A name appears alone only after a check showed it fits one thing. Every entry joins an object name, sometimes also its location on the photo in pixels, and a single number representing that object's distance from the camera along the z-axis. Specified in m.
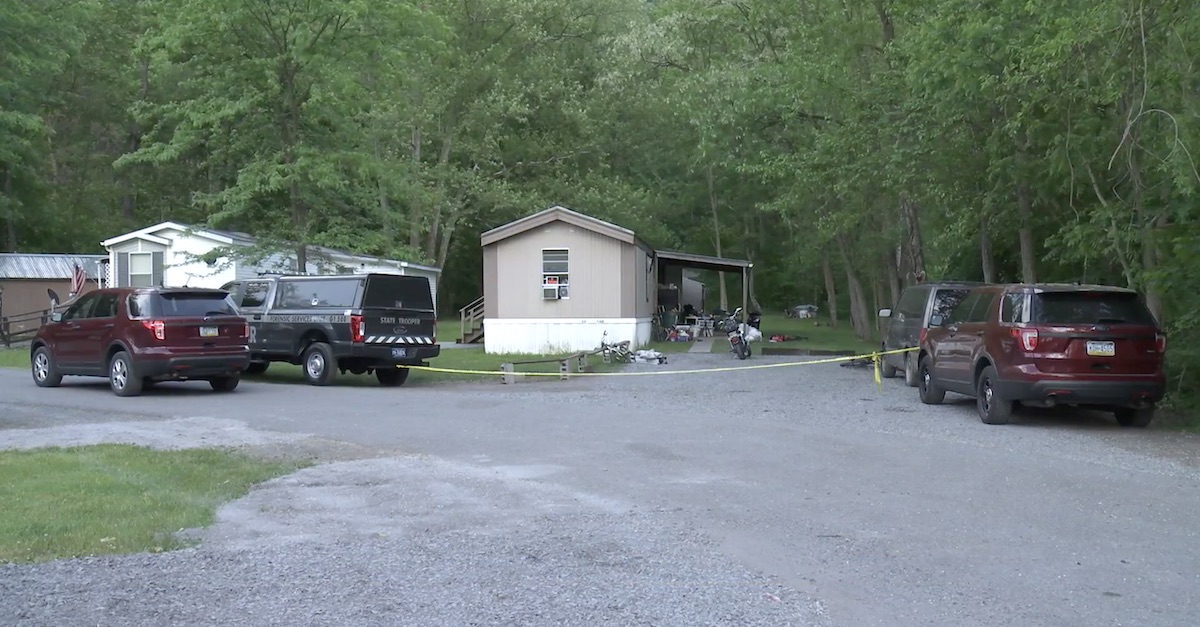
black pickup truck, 20.59
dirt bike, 28.11
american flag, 36.62
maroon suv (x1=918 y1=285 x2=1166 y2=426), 13.86
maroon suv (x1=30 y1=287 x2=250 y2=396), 18.17
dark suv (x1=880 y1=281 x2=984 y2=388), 19.55
